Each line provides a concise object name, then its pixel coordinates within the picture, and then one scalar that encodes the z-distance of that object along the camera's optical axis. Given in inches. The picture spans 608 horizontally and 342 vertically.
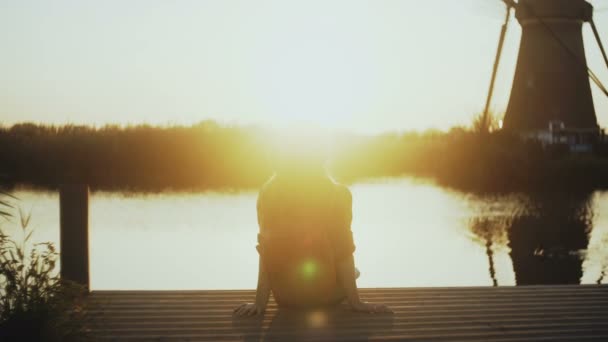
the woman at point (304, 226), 179.5
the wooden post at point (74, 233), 221.0
